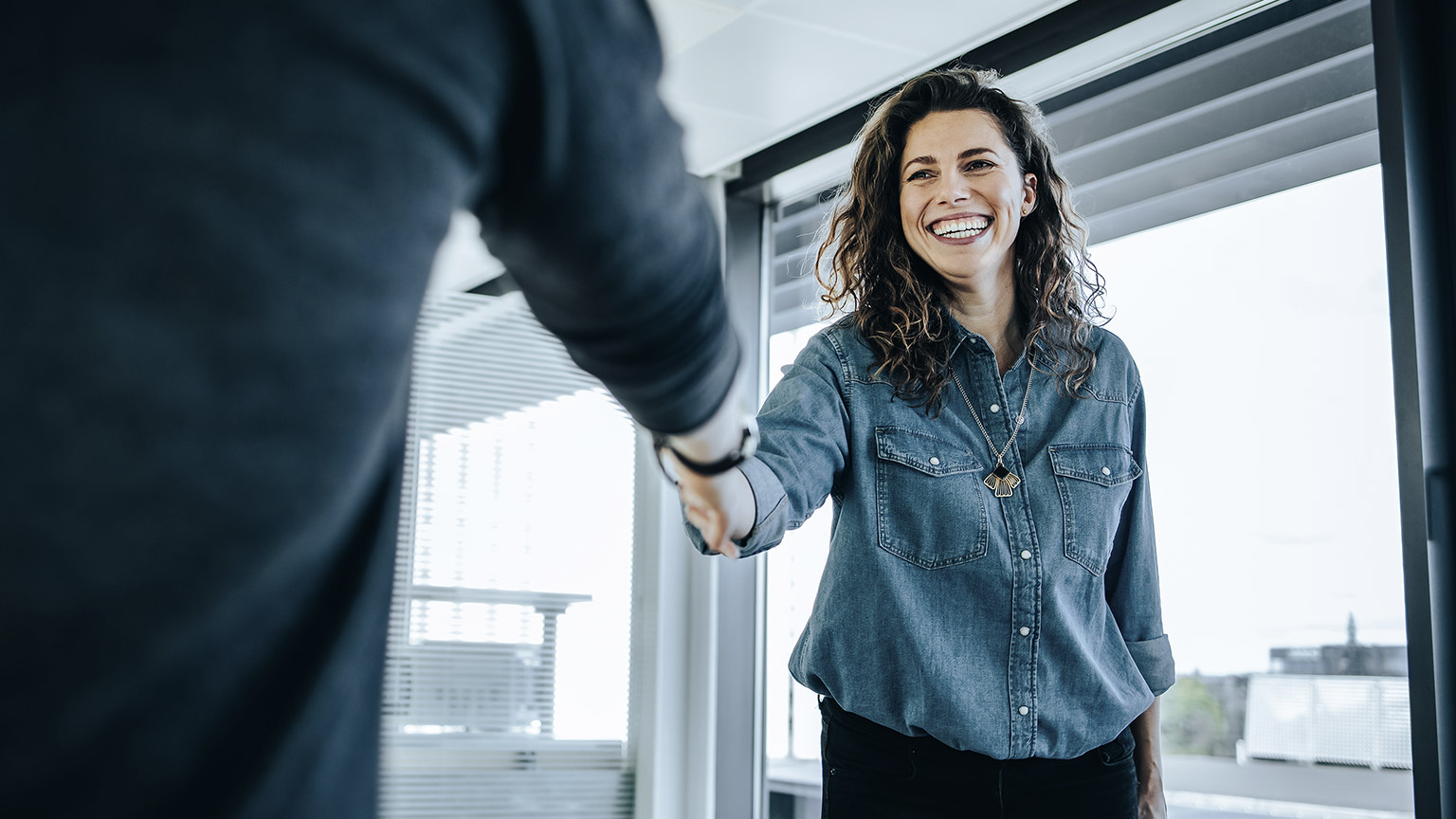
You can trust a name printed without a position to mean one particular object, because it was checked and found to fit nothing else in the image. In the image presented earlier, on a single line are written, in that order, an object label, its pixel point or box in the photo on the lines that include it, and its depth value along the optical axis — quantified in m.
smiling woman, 1.58
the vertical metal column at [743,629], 3.76
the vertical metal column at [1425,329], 2.06
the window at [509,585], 3.62
